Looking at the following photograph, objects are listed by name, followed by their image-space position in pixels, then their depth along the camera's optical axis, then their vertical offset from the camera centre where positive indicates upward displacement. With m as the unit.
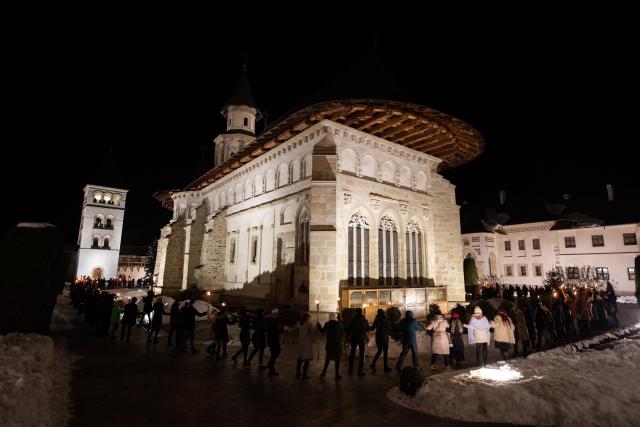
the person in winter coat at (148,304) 12.26 -1.13
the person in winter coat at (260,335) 7.80 -1.39
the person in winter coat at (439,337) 7.70 -1.34
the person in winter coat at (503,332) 8.63 -1.31
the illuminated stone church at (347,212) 14.22 +3.30
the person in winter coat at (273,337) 7.29 -1.34
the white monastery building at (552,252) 30.59 +2.95
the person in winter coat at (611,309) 13.68 -1.09
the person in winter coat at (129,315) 10.88 -1.35
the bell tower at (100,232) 46.78 +5.65
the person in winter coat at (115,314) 11.71 -1.46
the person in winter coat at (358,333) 7.40 -1.23
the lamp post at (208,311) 15.30 -1.67
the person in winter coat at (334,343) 7.05 -1.37
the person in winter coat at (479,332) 8.09 -1.26
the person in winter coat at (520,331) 9.48 -1.42
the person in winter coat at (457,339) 8.00 -1.43
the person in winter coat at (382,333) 7.65 -1.28
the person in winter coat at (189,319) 9.54 -1.27
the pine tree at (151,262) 45.19 +1.45
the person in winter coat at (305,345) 7.02 -1.43
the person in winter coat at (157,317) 10.42 -1.36
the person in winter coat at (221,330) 8.72 -1.42
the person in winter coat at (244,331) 8.12 -1.35
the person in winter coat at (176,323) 9.64 -1.44
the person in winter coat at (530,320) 10.10 -1.19
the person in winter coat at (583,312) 12.10 -1.10
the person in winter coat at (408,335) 7.54 -1.26
